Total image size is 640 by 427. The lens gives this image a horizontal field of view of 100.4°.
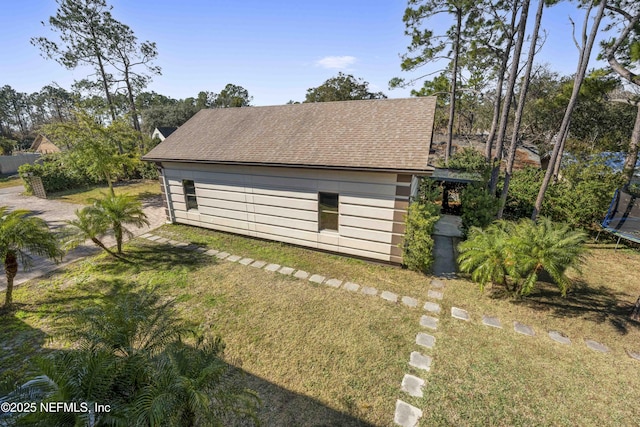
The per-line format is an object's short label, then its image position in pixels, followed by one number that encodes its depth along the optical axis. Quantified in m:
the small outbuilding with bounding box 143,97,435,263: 7.72
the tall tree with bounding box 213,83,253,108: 64.31
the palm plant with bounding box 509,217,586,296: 5.77
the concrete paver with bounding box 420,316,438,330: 5.73
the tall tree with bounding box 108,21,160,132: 18.92
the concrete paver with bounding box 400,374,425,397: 4.25
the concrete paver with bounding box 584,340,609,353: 5.06
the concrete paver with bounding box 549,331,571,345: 5.28
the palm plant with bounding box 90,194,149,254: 8.03
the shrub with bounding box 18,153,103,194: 16.78
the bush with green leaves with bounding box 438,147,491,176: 17.03
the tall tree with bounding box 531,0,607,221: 7.67
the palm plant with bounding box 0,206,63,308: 5.61
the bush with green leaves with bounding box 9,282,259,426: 2.46
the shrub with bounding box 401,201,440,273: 7.35
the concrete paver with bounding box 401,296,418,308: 6.44
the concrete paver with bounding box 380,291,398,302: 6.66
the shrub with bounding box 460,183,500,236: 8.98
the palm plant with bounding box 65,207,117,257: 7.70
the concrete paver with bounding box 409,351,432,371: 4.73
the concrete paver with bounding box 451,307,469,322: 6.02
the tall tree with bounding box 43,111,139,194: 13.30
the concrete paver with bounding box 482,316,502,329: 5.77
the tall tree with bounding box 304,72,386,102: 43.62
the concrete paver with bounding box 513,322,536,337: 5.52
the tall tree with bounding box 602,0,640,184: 9.05
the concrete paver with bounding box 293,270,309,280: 7.66
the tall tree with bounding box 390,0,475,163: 14.28
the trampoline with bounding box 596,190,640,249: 9.27
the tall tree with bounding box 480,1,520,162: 11.05
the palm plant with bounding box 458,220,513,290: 6.12
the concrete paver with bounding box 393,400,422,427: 3.79
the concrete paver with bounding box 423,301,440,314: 6.26
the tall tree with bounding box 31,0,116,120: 16.73
